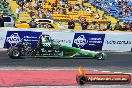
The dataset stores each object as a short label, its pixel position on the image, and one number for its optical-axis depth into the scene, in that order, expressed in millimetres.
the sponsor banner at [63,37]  26688
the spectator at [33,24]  31394
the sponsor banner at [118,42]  27703
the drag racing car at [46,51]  20656
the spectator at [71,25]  33362
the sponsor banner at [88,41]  26953
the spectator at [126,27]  36150
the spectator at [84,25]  34369
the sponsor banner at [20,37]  25547
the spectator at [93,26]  37438
